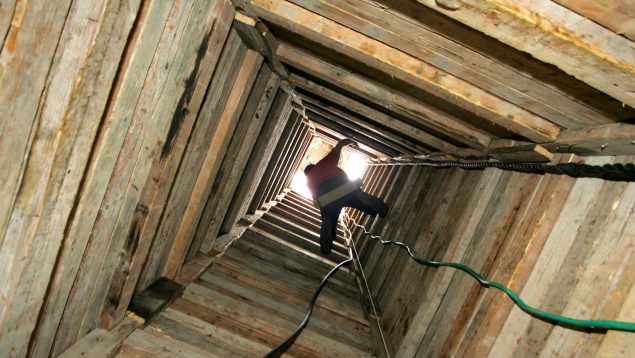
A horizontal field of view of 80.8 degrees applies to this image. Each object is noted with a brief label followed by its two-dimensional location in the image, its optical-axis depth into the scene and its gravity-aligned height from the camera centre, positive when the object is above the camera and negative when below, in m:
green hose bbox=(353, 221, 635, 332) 1.80 -0.37
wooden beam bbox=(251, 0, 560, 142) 2.52 +0.75
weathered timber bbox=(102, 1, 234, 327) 2.54 -0.59
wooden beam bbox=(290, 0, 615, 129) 2.00 +0.82
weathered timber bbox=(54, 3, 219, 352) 2.10 -0.55
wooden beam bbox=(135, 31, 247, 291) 2.97 -0.48
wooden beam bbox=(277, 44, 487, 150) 3.52 +0.73
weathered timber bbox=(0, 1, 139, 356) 1.43 -0.41
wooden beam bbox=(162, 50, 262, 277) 3.49 -0.48
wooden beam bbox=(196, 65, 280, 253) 4.23 -0.44
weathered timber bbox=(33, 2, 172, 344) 1.84 -0.50
